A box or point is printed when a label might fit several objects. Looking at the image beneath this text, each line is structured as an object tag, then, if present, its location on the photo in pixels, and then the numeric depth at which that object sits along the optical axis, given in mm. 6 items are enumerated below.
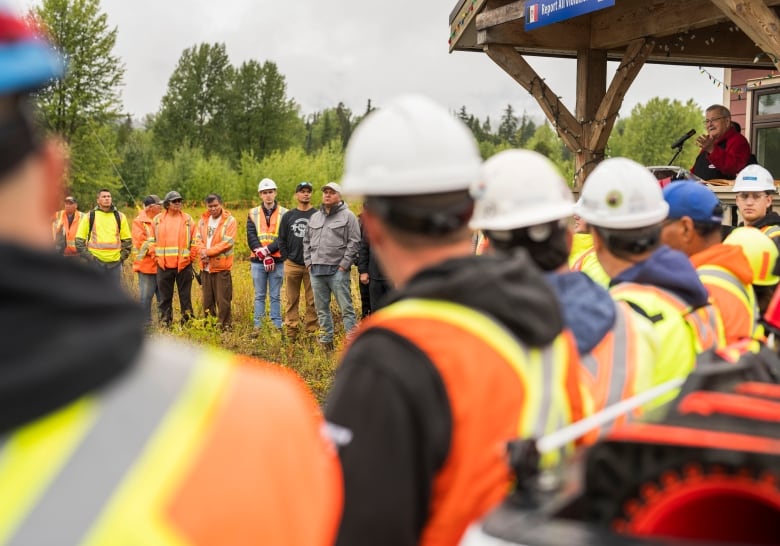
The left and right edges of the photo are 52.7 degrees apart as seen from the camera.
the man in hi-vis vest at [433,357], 1490
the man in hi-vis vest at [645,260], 2734
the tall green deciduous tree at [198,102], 80188
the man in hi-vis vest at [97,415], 702
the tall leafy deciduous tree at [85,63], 39469
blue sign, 7180
